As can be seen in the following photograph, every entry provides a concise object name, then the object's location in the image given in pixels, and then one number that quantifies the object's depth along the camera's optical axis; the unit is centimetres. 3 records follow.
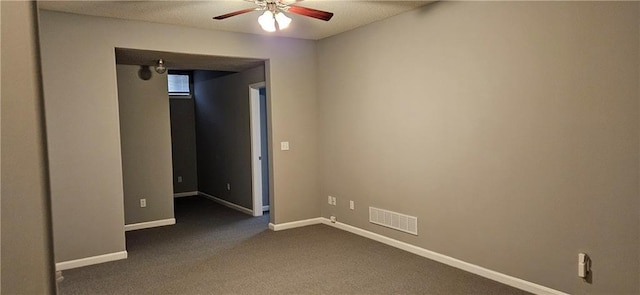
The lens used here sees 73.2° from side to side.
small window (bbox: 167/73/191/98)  809
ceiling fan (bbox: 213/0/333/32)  342
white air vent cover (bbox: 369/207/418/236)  446
